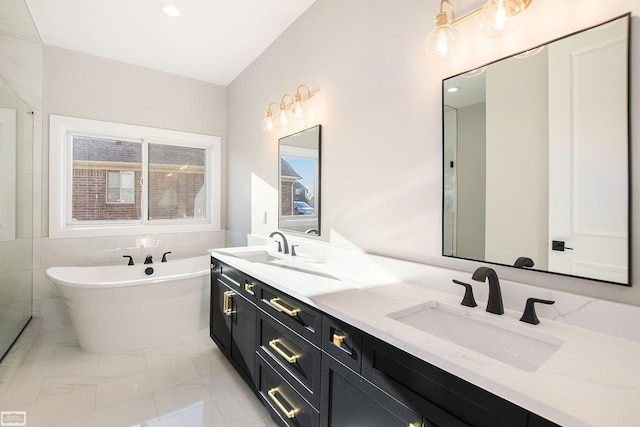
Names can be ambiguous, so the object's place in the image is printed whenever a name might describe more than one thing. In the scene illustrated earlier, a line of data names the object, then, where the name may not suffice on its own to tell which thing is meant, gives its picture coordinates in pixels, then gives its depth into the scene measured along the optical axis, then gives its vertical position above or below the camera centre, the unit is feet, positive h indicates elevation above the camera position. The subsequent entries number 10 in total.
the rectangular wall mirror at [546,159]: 3.25 +0.68
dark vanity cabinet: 2.71 -1.93
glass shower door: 7.99 -0.11
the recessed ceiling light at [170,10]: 7.91 +5.23
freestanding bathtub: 8.36 -2.74
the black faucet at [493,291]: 3.78 -0.96
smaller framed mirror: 7.86 +0.84
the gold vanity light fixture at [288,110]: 8.03 +2.75
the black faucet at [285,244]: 8.51 -0.86
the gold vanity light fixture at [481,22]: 3.82 +2.50
